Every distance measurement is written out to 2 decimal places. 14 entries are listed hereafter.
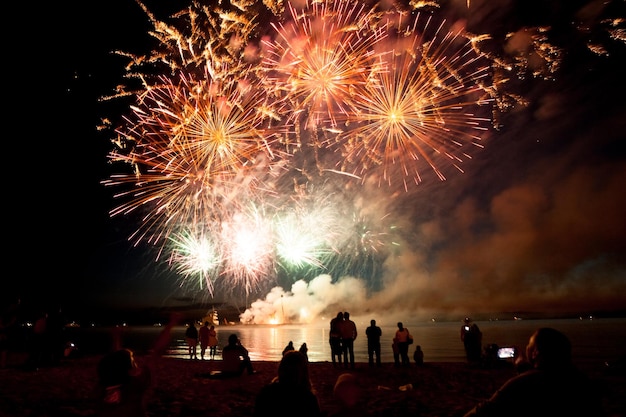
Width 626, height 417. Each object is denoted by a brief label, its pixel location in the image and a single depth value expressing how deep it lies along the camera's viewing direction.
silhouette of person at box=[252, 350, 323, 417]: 2.94
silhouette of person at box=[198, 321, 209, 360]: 18.98
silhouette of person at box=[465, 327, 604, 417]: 2.69
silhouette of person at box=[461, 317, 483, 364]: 16.50
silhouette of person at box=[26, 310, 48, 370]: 12.92
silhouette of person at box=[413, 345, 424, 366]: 15.54
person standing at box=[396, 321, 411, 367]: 14.84
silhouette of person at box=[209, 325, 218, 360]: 19.24
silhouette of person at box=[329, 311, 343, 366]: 13.92
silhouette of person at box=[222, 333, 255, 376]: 11.73
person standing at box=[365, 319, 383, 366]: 14.53
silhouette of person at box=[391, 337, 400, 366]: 15.07
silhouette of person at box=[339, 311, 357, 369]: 13.66
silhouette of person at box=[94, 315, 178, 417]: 3.54
